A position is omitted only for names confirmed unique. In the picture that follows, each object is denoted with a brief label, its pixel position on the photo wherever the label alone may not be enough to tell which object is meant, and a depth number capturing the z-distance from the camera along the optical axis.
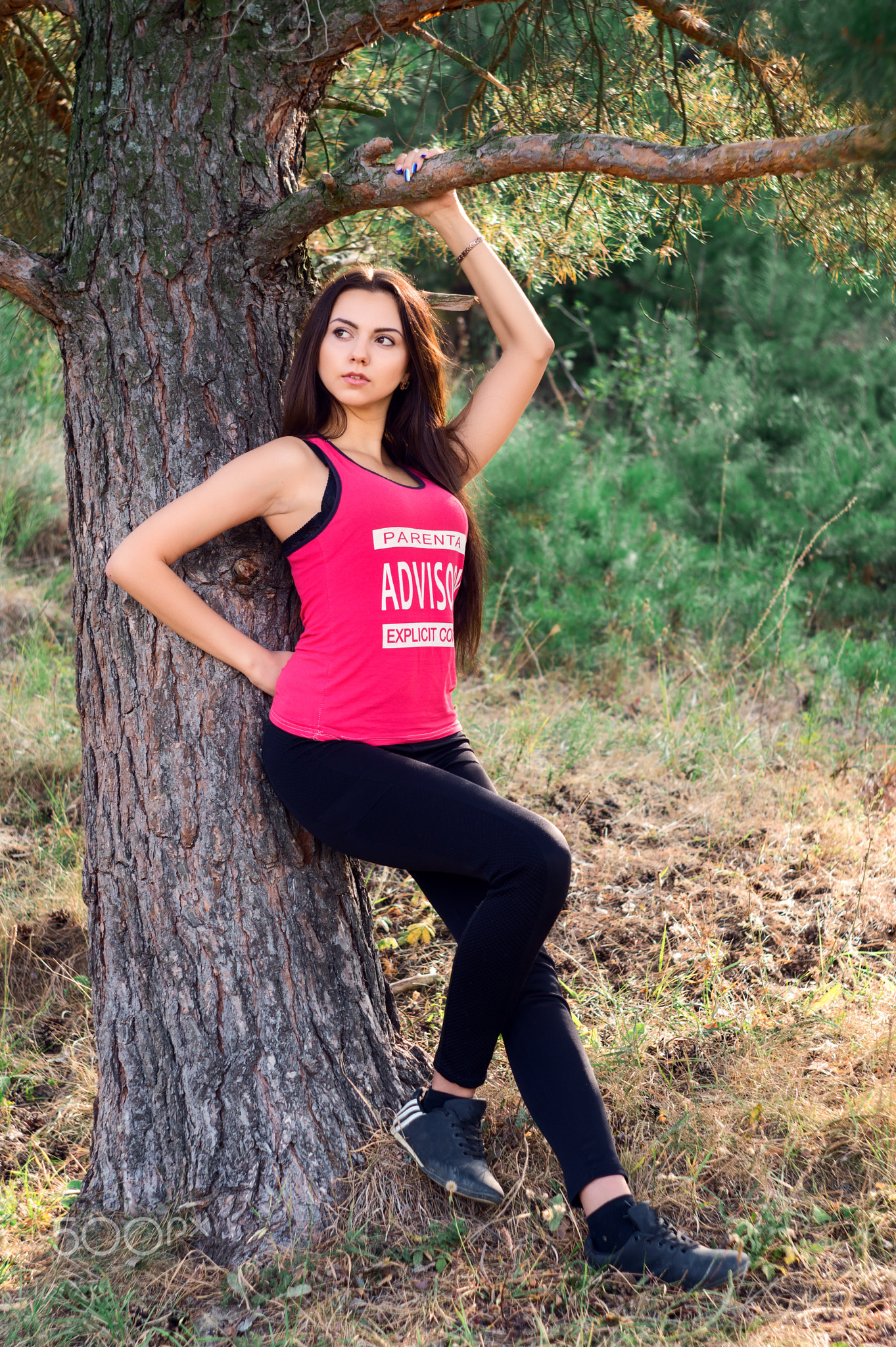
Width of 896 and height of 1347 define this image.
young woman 6.03
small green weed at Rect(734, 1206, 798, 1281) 5.98
